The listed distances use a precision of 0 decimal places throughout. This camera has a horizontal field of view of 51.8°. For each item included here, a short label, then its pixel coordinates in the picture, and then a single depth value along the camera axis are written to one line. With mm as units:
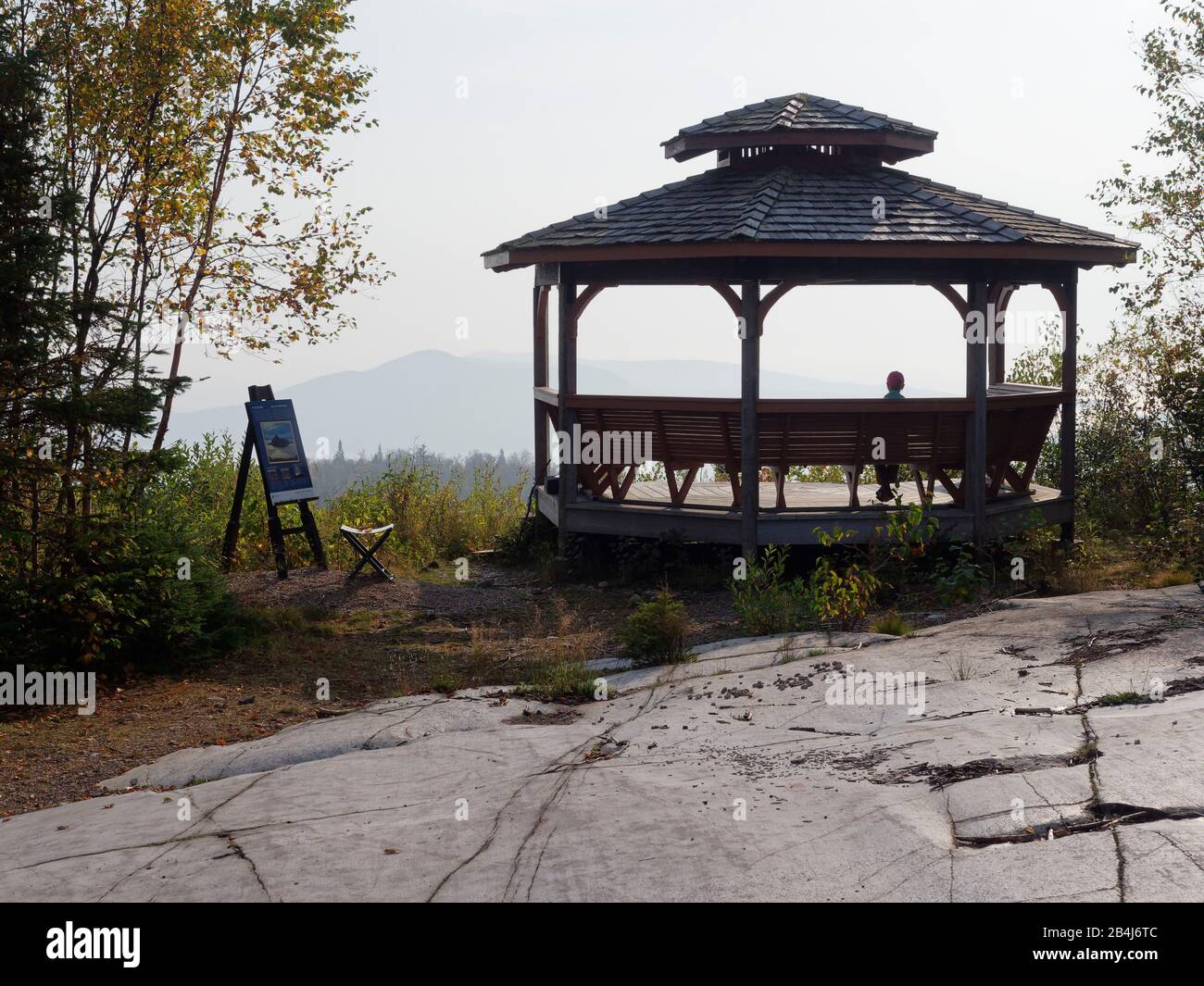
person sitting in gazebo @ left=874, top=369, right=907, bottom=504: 13633
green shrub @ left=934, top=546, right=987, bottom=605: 10883
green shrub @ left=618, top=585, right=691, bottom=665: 9492
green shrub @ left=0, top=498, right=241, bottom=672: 9336
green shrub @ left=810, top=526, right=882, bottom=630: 10062
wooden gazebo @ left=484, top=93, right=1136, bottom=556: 12539
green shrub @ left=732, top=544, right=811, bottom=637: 10273
